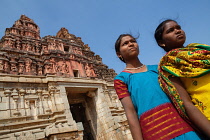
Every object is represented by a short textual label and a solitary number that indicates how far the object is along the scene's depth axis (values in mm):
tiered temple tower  7340
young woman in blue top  1431
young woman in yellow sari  1348
